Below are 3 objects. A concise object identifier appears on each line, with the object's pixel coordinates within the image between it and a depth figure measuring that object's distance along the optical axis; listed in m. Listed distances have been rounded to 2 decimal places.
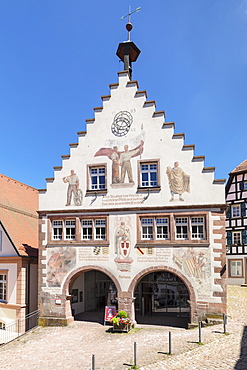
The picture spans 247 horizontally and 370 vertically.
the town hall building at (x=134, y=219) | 17.78
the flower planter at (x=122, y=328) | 17.03
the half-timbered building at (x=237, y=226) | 35.72
